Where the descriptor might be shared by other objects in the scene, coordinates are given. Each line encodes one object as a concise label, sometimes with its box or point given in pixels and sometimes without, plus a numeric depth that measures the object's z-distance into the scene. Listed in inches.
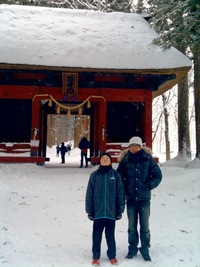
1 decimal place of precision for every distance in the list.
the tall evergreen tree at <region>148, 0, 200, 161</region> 335.3
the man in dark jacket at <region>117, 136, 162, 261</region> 188.0
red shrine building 515.5
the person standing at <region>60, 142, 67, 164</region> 700.9
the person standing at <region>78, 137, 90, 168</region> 561.2
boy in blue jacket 180.7
